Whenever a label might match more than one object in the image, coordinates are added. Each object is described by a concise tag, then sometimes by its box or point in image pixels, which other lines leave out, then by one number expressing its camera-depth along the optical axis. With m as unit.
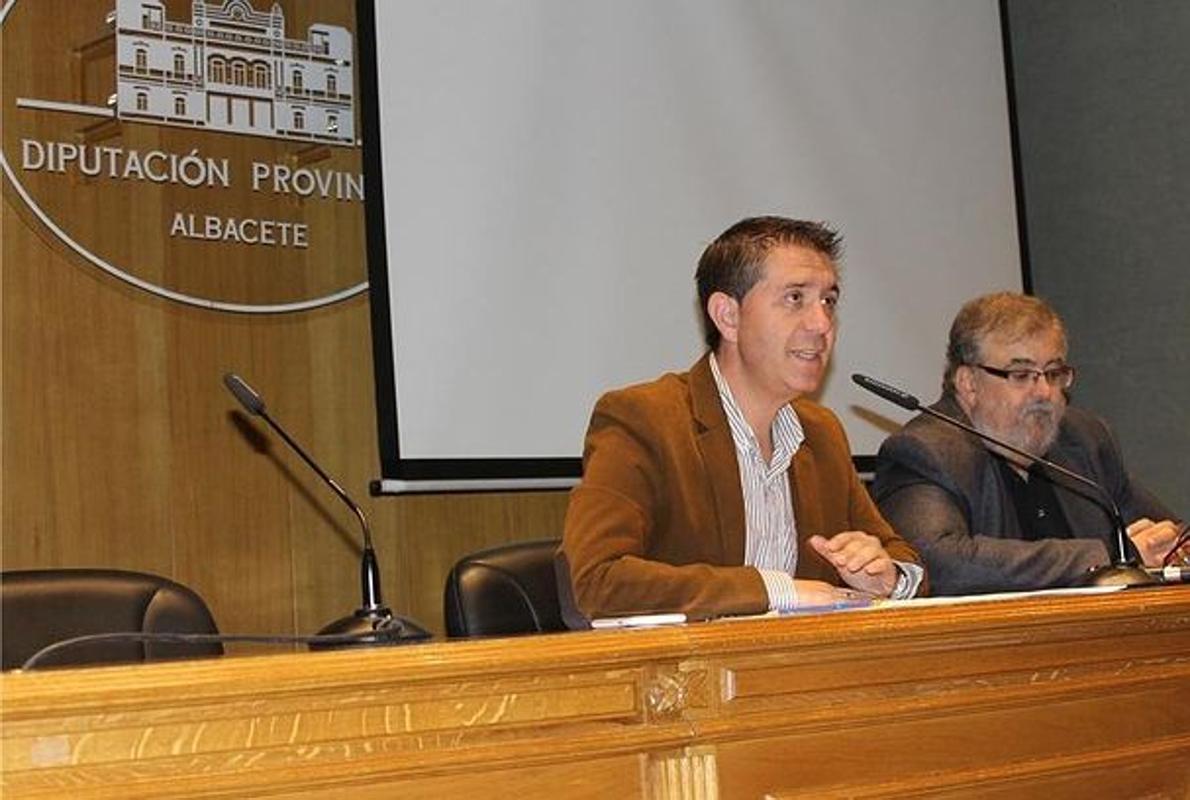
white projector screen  3.88
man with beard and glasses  3.44
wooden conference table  1.50
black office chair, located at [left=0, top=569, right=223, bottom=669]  2.42
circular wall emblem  3.64
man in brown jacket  2.66
